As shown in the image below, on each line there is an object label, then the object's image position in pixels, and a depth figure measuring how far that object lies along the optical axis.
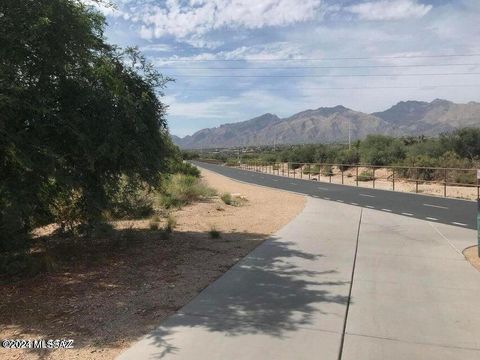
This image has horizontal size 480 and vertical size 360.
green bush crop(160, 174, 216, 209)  17.88
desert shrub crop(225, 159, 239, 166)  110.71
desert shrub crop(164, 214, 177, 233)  12.07
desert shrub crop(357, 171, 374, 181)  39.86
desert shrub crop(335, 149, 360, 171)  56.19
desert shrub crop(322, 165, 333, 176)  49.99
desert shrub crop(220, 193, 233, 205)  20.10
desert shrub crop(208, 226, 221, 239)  11.45
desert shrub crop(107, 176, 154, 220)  9.89
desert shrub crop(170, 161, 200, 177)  33.78
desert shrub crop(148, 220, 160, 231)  12.32
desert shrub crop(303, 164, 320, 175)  52.83
